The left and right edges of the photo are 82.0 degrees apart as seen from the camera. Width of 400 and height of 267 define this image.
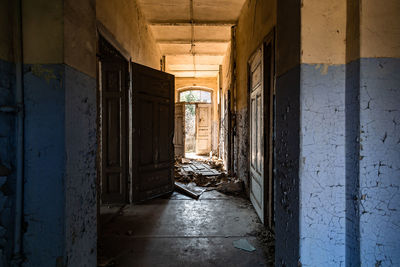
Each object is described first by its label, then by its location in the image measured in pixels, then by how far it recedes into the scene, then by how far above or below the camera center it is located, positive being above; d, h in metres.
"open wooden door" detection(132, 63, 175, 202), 3.76 -0.06
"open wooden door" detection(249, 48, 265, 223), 3.06 -0.06
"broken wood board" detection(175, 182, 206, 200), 4.24 -1.21
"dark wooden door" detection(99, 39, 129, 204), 3.69 -0.01
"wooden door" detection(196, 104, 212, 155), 10.54 +0.02
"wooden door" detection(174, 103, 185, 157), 9.67 -0.02
